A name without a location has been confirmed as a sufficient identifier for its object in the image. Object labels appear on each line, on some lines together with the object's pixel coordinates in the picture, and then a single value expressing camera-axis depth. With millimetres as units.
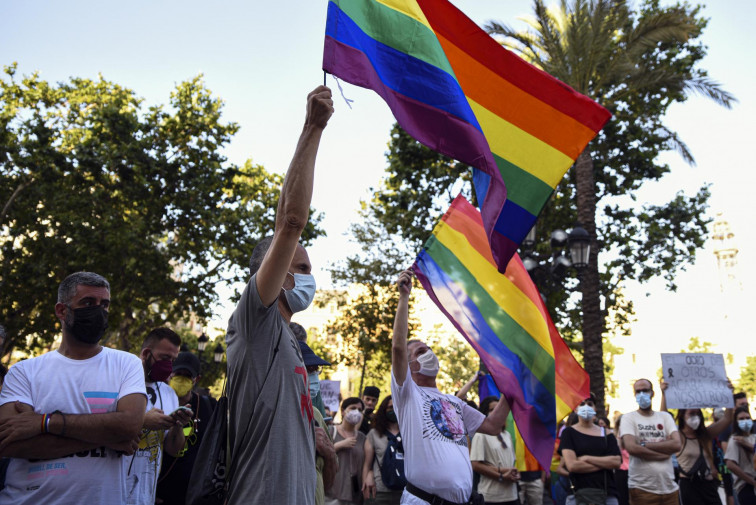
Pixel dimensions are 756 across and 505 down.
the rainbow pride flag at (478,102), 4305
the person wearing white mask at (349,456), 7680
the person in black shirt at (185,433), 4301
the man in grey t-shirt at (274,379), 2352
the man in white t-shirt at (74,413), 2949
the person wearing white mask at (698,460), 8117
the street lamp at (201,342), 22266
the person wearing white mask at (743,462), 8508
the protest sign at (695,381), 8531
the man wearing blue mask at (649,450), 7402
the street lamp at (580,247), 11320
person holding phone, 3420
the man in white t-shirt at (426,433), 4574
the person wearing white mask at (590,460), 7172
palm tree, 13953
